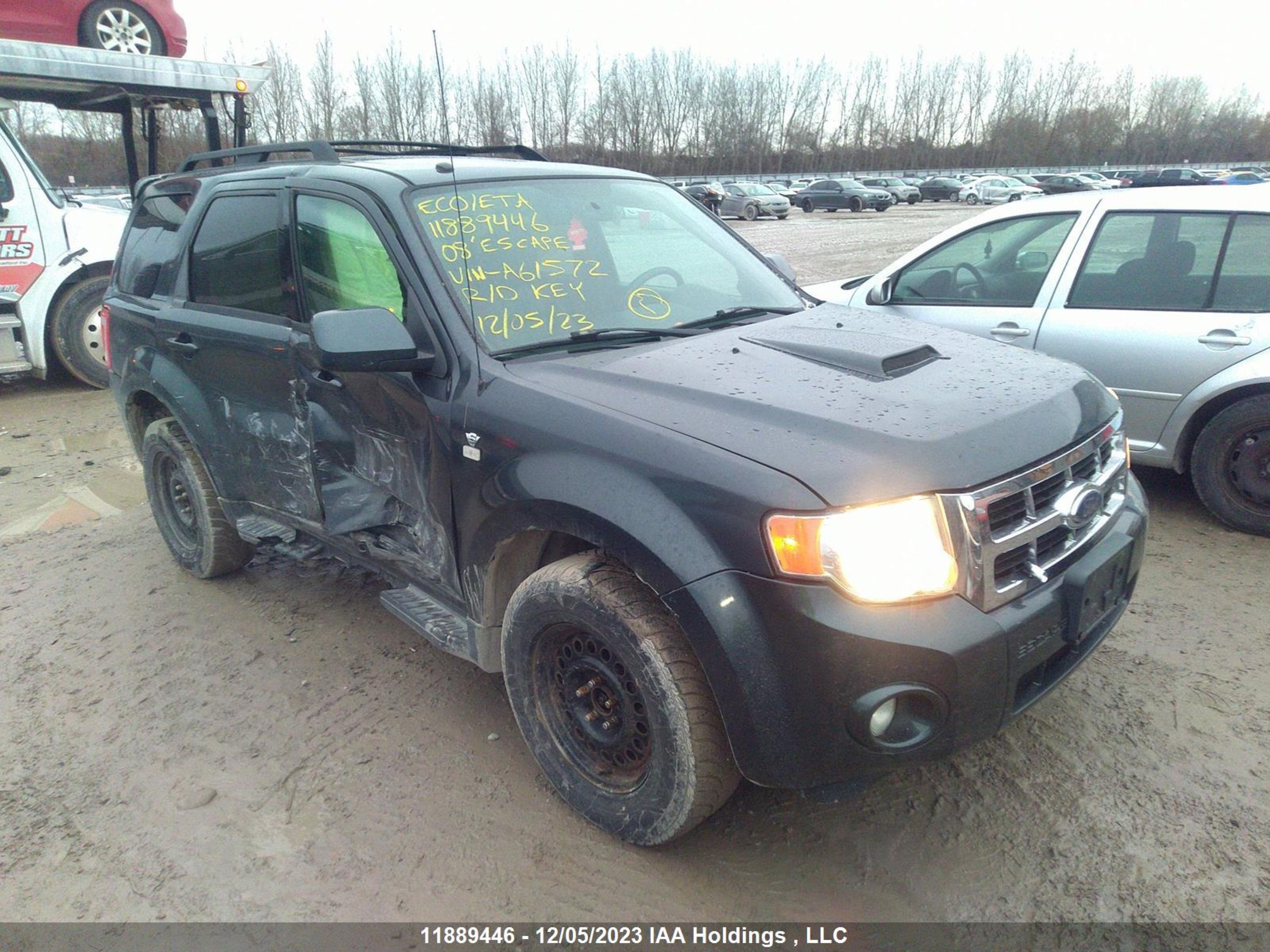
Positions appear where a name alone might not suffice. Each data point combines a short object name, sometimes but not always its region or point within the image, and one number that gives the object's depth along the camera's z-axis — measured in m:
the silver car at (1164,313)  4.24
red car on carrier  8.20
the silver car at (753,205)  37.47
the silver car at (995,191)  45.31
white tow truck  7.73
